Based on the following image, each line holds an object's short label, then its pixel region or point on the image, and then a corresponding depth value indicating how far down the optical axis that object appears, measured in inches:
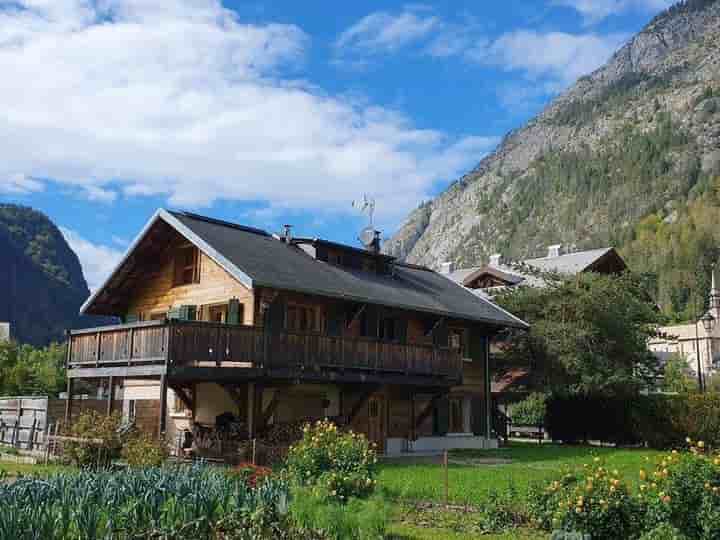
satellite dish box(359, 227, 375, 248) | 1331.2
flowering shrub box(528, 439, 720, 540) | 379.2
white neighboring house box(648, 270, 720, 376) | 3627.0
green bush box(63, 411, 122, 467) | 726.5
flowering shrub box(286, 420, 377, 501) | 471.8
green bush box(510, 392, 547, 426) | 1715.6
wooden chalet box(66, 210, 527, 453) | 890.8
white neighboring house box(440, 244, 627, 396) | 1520.7
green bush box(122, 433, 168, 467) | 671.1
